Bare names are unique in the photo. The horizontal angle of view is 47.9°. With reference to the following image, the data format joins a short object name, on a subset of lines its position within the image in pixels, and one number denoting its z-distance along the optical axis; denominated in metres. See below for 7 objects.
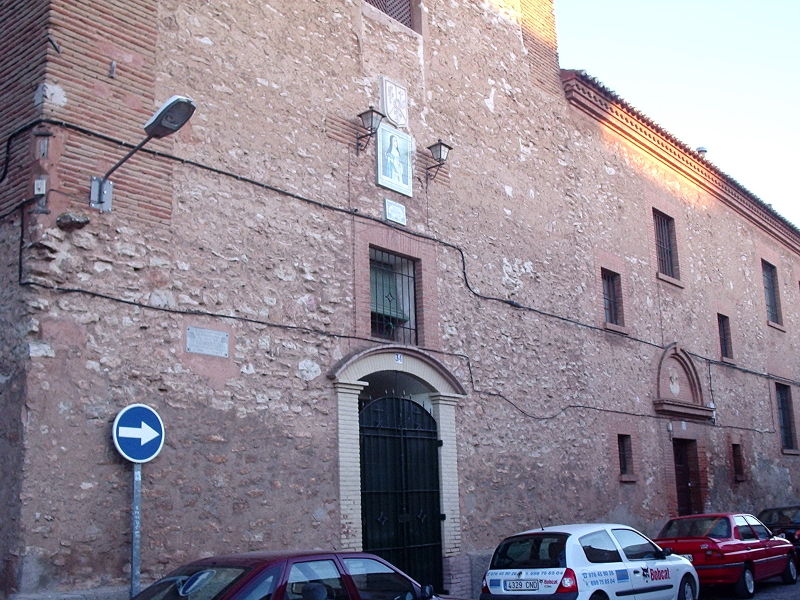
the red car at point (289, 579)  6.21
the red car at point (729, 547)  12.76
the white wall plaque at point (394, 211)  12.62
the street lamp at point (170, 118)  8.01
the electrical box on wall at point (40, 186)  8.80
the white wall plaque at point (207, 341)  9.82
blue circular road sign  8.63
